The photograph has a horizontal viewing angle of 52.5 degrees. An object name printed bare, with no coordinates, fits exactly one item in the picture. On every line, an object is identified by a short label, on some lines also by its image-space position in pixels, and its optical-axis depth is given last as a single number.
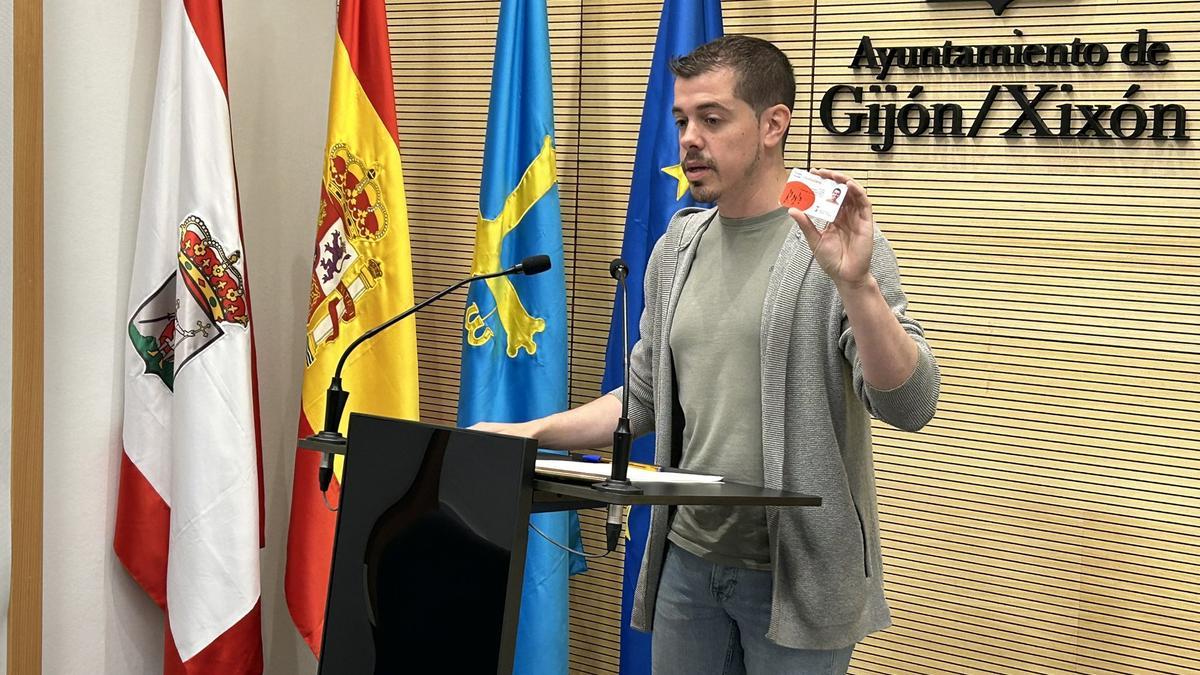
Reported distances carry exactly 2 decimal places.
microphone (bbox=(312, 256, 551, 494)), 1.85
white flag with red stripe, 2.98
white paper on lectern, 1.69
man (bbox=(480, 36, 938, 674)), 1.88
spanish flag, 3.28
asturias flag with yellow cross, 3.19
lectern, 1.59
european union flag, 3.00
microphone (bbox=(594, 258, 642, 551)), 1.50
